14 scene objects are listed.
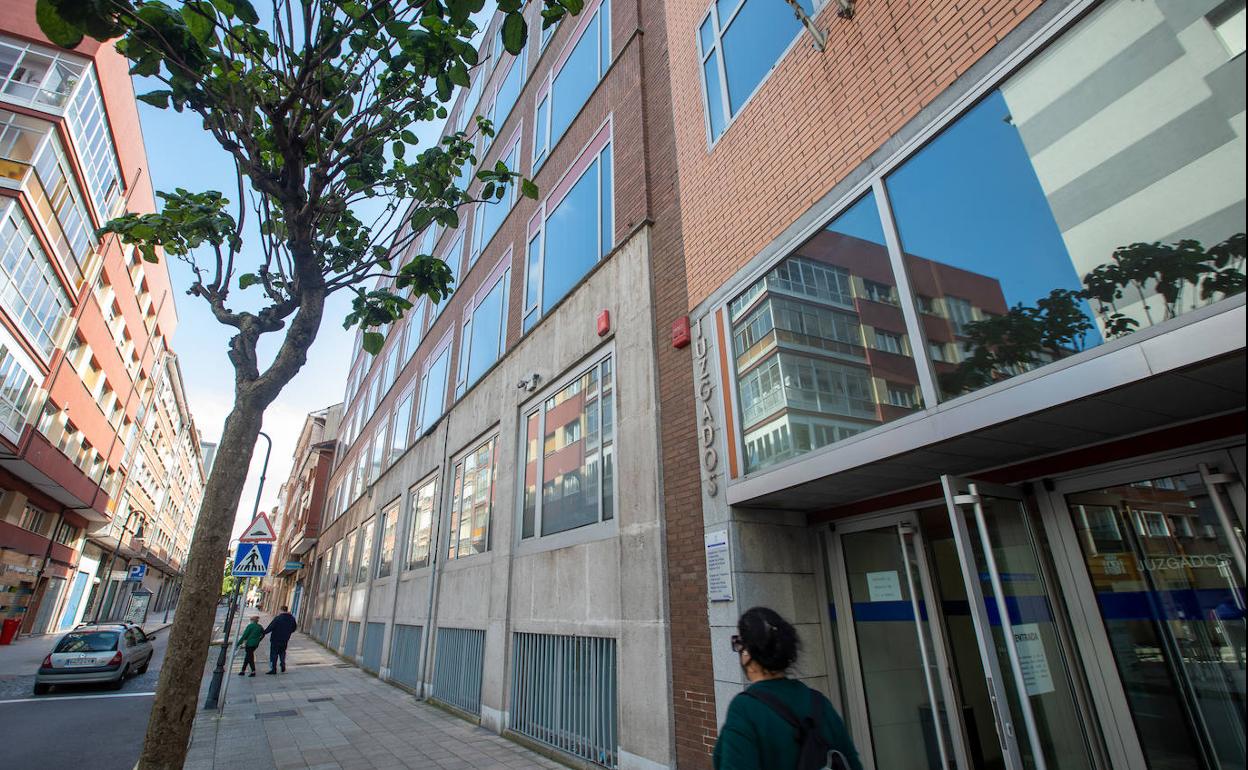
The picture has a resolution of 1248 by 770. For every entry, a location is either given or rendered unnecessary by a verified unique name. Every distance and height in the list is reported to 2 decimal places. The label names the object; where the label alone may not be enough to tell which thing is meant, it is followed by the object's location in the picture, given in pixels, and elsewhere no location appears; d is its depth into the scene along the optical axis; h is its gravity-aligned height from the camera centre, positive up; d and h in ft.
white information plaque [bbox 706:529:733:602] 18.15 +1.49
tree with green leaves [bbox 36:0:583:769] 16.34 +15.42
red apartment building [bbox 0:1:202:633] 67.62 +40.90
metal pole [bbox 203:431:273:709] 36.70 -2.77
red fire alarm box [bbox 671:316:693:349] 22.76 +10.34
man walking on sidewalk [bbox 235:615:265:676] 53.47 -0.84
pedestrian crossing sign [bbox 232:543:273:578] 39.52 +4.38
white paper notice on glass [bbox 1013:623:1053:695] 11.89 -0.88
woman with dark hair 7.50 -1.24
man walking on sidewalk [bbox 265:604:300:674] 55.26 -0.75
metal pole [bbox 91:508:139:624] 126.41 +11.42
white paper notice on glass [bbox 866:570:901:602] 16.61 +0.80
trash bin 73.36 +0.47
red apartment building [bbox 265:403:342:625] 127.34 +27.25
